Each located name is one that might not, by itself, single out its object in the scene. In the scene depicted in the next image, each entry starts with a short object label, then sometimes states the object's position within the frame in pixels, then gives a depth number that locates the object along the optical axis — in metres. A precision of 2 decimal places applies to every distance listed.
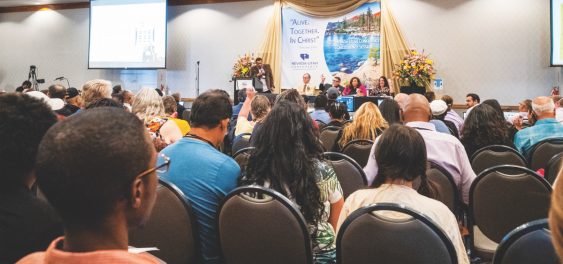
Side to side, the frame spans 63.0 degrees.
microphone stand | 12.01
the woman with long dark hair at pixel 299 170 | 2.11
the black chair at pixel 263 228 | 1.81
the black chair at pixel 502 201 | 2.48
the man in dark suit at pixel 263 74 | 10.40
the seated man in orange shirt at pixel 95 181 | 0.87
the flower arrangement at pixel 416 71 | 9.48
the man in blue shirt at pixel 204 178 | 2.13
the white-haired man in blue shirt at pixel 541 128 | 4.04
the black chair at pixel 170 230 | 1.99
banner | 10.39
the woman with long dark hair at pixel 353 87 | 9.88
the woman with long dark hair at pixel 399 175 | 1.75
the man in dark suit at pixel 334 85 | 10.10
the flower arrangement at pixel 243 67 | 10.75
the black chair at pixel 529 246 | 1.33
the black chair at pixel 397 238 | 1.54
